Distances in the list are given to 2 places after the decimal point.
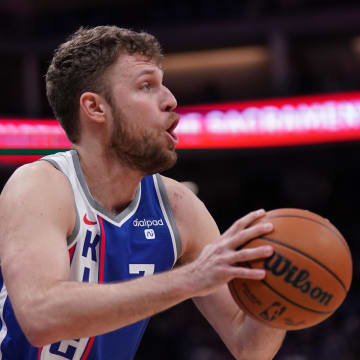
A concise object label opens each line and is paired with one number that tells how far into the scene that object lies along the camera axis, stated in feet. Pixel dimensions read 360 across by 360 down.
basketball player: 14.05
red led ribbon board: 69.36
